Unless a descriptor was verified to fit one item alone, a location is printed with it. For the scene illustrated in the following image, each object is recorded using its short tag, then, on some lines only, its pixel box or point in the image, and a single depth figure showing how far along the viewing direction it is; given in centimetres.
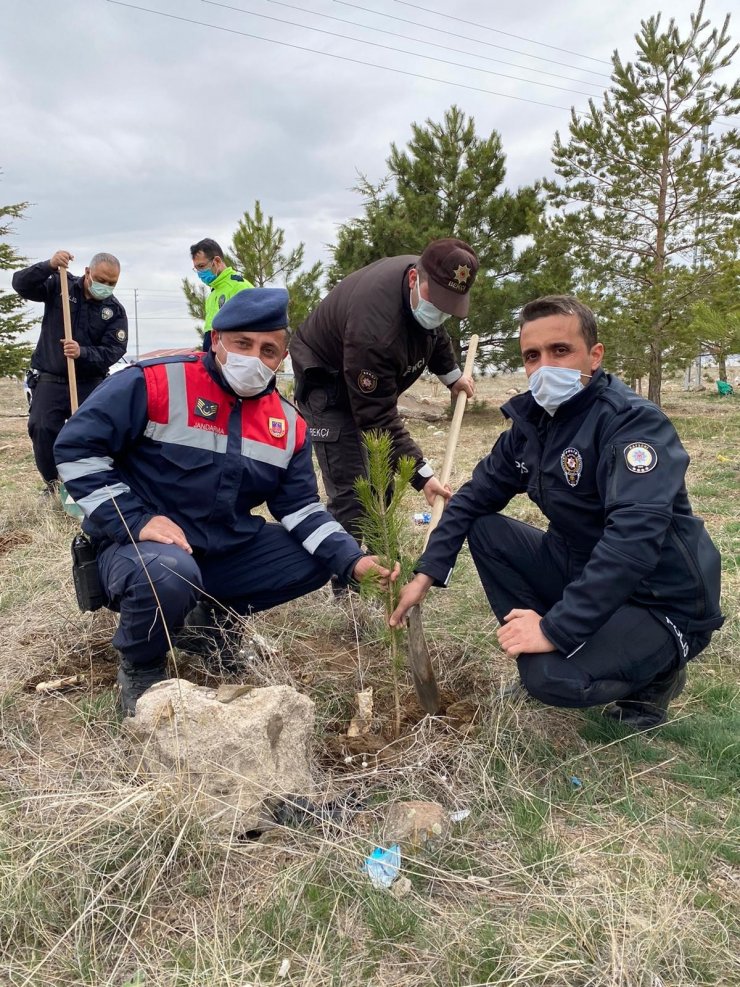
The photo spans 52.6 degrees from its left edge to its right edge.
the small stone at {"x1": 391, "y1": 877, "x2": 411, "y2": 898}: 190
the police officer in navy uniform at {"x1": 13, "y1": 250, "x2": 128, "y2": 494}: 604
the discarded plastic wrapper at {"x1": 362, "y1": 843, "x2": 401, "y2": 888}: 193
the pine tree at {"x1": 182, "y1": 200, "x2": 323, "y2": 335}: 1248
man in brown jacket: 338
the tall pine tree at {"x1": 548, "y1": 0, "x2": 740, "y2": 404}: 1241
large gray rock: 214
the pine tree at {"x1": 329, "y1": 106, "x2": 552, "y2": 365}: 1342
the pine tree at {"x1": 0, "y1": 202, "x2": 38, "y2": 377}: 1291
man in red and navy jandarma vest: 269
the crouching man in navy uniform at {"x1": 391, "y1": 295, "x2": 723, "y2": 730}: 229
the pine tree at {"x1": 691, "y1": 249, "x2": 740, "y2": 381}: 1167
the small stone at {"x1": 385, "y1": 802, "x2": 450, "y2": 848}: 207
